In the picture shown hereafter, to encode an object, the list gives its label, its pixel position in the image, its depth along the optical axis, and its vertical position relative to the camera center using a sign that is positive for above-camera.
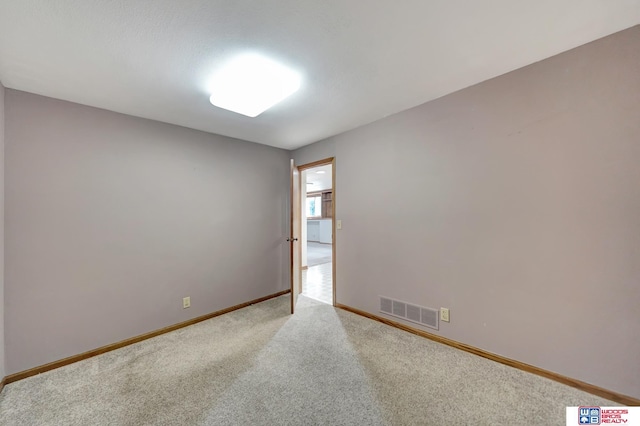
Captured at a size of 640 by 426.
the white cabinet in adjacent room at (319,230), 10.39 -0.82
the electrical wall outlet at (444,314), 2.37 -1.00
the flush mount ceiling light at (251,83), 1.78 +1.03
